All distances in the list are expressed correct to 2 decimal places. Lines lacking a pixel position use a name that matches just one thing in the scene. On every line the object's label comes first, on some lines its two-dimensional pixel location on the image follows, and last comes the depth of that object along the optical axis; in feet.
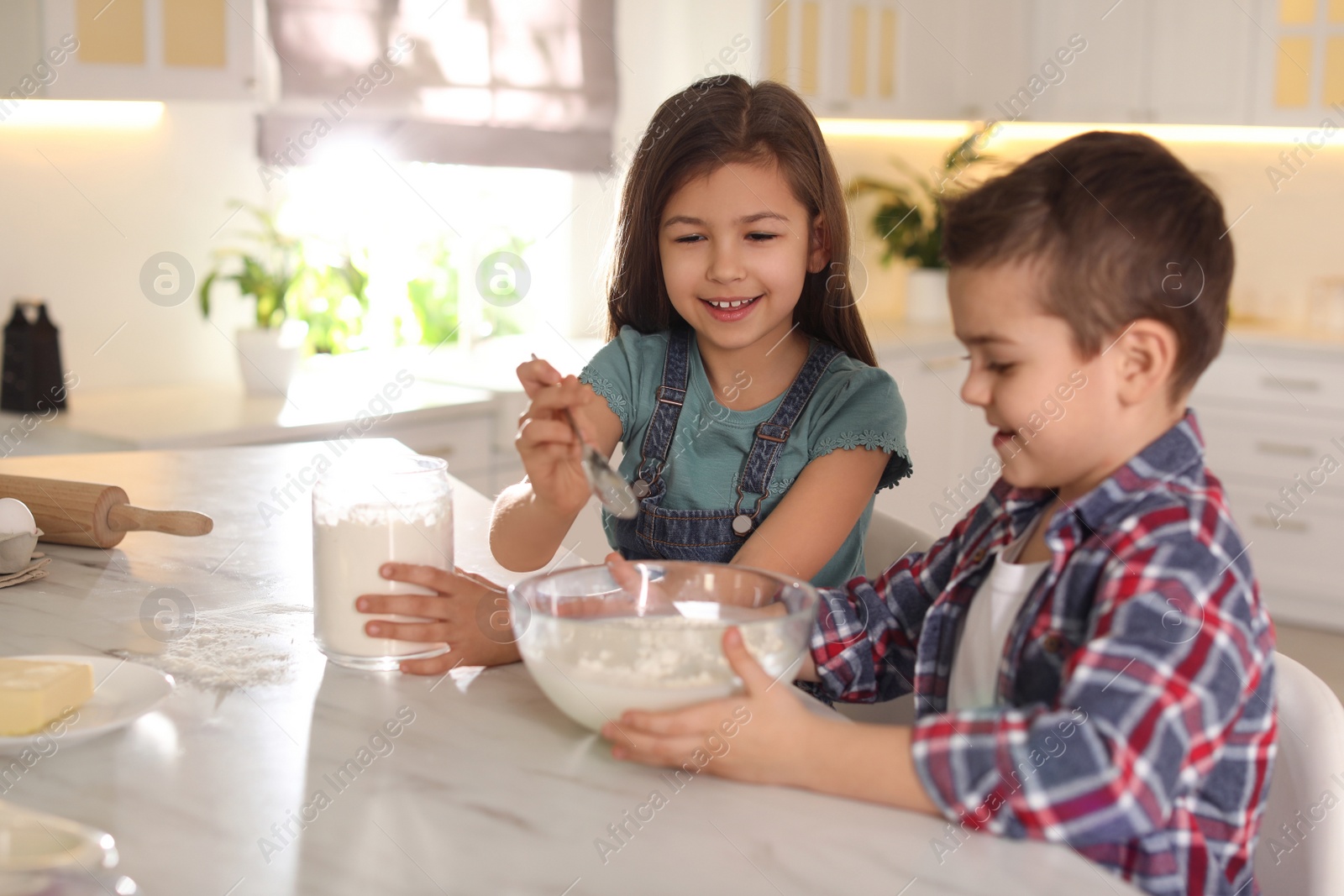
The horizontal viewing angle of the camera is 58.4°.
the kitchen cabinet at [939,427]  12.22
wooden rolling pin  4.13
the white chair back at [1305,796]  2.58
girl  4.41
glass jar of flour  3.12
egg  4.00
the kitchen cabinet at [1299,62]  11.69
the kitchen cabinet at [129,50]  7.75
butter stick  2.60
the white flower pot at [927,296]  13.87
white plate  2.61
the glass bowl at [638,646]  2.59
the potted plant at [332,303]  10.56
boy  2.37
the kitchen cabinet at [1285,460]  11.69
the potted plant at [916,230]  13.91
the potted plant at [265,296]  9.49
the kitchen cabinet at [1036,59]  12.16
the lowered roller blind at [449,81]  10.19
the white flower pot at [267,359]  9.47
